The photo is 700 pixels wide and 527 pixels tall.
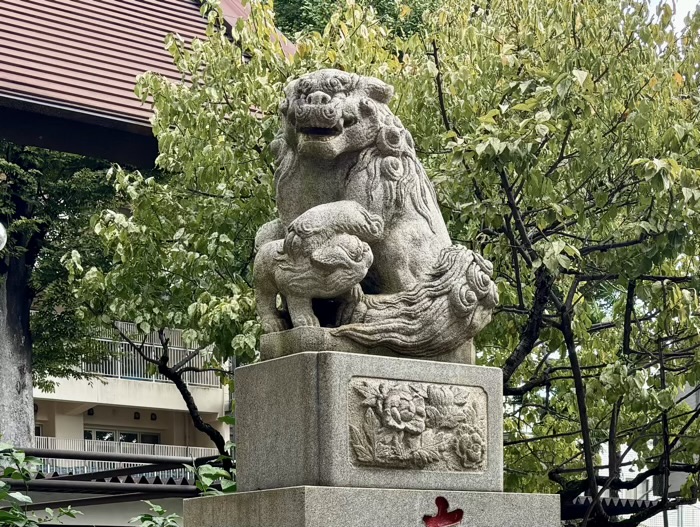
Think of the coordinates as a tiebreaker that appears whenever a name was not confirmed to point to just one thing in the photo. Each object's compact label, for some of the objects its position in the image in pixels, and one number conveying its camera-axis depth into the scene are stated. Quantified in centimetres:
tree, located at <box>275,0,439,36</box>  2311
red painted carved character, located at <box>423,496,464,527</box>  631
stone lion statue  660
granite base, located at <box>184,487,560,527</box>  596
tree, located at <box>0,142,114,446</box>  1920
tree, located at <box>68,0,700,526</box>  959
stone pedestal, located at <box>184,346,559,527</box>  610
